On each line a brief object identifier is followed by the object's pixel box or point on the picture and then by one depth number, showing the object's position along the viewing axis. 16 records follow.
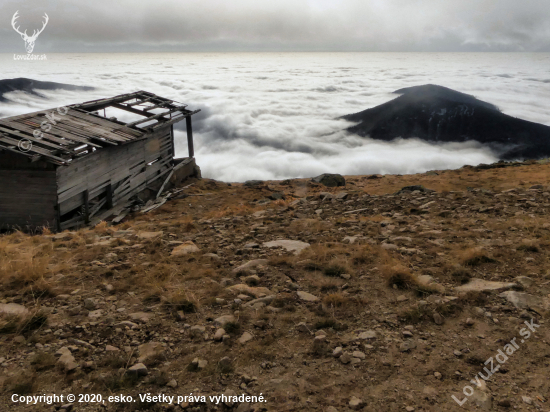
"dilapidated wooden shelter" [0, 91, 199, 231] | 10.33
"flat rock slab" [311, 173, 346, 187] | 21.14
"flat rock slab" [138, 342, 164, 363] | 3.57
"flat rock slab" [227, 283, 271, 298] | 4.87
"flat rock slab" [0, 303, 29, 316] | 4.23
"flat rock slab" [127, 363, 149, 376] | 3.32
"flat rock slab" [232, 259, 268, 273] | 5.61
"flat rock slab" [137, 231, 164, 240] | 7.21
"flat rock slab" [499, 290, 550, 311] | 4.48
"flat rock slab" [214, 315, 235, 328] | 4.14
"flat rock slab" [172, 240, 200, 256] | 6.31
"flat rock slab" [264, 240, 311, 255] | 6.50
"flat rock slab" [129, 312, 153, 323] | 4.22
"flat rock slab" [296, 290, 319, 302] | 4.73
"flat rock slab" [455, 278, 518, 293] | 4.86
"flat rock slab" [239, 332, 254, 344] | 3.87
